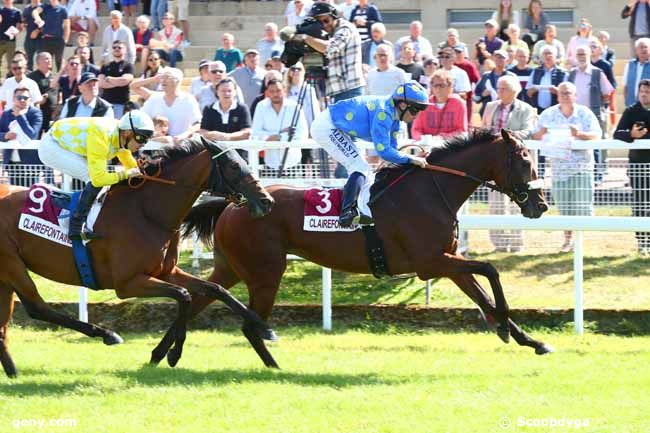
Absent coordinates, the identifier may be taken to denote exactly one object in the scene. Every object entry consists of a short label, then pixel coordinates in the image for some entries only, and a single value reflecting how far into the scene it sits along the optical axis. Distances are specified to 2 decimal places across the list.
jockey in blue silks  18.50
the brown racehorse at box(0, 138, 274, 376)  17.94
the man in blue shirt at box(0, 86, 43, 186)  26.34
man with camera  23.20
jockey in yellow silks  17.89
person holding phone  22.36
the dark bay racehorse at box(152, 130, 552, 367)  18.73
